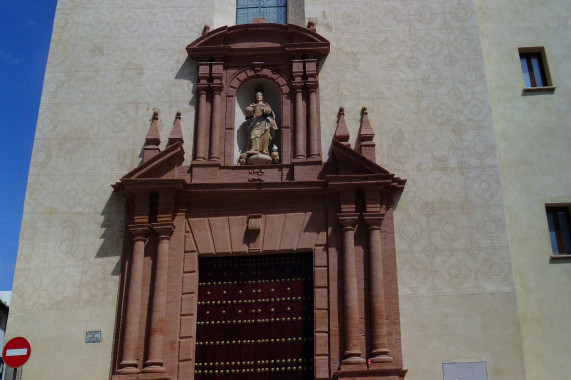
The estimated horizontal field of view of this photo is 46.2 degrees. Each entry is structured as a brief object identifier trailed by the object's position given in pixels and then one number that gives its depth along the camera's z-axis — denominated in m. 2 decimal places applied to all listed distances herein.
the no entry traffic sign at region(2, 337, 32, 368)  9.13
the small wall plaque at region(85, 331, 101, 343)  10.55
